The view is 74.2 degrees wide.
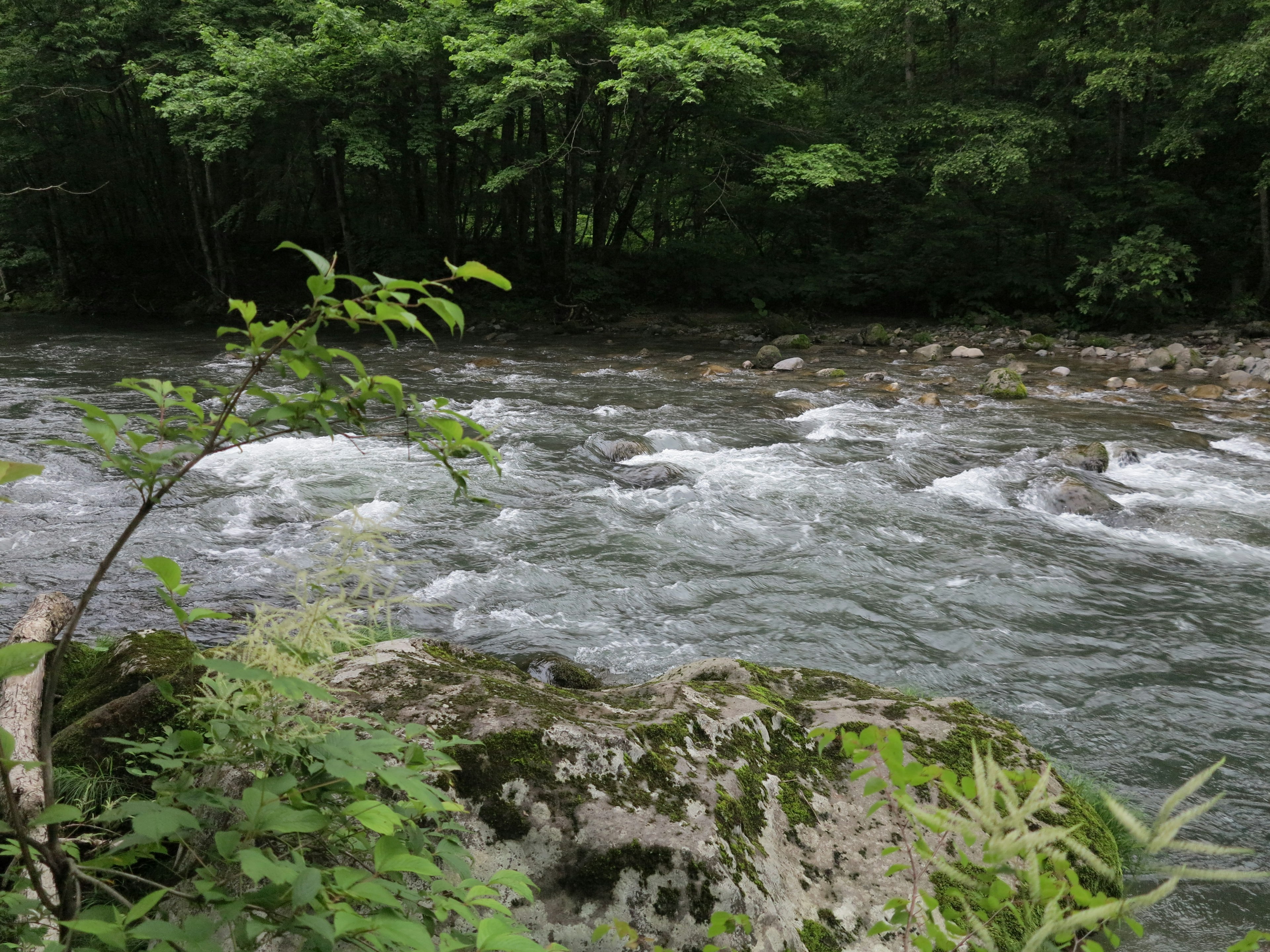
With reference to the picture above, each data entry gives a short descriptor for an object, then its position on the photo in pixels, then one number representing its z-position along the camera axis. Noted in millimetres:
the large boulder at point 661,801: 2174
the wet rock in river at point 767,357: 16531
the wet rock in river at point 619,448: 9781
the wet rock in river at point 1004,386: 13516
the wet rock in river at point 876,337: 19109
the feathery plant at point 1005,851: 1110
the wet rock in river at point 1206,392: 13180
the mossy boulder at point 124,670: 2910
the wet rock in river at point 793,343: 18500
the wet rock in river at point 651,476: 8930
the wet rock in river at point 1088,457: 9406
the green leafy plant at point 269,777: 1304
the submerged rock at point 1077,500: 8156
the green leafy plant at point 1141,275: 17453
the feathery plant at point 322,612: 1815
